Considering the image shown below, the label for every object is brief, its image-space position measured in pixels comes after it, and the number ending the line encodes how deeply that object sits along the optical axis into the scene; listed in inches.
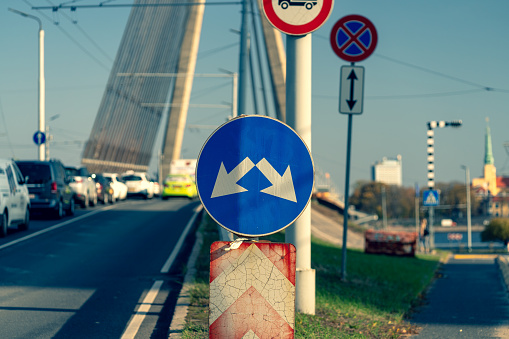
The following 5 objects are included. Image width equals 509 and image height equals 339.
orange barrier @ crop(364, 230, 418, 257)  1012.5
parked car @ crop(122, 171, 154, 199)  1847.9
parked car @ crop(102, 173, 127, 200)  1584.9
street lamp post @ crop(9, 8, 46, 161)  1454.2
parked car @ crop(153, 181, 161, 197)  2091.7
